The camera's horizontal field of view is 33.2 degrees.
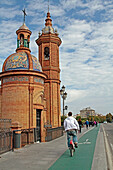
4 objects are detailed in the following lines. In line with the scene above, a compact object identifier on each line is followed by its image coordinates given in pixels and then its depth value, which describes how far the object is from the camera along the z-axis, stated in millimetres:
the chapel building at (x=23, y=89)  14492
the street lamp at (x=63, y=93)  21594
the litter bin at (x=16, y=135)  10109
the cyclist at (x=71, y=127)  7531
